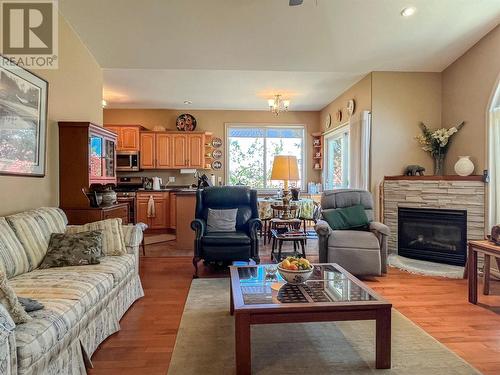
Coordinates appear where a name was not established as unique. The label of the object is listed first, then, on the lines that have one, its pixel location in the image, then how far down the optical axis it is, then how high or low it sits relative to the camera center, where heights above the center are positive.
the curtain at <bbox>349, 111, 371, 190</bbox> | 4.93 +0.55
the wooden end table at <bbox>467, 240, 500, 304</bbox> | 2.94 -0.69
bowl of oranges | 2.30 -0.60
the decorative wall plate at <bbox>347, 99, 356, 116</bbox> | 5.52 +1.32
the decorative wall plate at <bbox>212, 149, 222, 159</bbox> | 7.38 +0.69
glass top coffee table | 1.88 -0.73
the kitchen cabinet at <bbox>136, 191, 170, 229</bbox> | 6.68 -0.52
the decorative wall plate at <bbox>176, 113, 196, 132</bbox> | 7.15 +1.32
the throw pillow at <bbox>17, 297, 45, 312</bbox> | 1.70 -0.63
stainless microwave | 6.82 +0.48
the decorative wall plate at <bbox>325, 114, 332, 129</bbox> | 6.76 +1.32
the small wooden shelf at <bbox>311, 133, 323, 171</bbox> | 7.38 +0.77
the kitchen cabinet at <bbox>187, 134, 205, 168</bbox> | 7.02 +0.72
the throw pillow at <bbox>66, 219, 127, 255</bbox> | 2.93 -0.44
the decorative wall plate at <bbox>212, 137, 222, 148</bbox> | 7.36 +0.93
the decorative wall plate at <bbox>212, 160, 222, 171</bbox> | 7.39 +0.45
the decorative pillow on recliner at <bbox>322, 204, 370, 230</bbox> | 4.07 -0.42
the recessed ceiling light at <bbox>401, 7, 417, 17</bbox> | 3.62 +1.92
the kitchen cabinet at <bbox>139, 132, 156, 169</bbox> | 6.93 +0.72
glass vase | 4.85 +0.31
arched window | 3.91 +0.33
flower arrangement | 4.63 +0.63
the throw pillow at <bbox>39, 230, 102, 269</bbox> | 2.57 -0.54
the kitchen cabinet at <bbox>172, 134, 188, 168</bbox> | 6.99 +0.73
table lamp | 4.21 +0.20
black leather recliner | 3.86 -0.57
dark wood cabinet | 3.63 +0.20
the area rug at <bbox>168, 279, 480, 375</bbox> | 1.99 -1.10
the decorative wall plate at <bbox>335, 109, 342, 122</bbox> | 6.18 +1.32
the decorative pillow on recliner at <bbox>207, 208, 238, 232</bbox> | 4.22 -0.47
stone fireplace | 4.18 -0.40
